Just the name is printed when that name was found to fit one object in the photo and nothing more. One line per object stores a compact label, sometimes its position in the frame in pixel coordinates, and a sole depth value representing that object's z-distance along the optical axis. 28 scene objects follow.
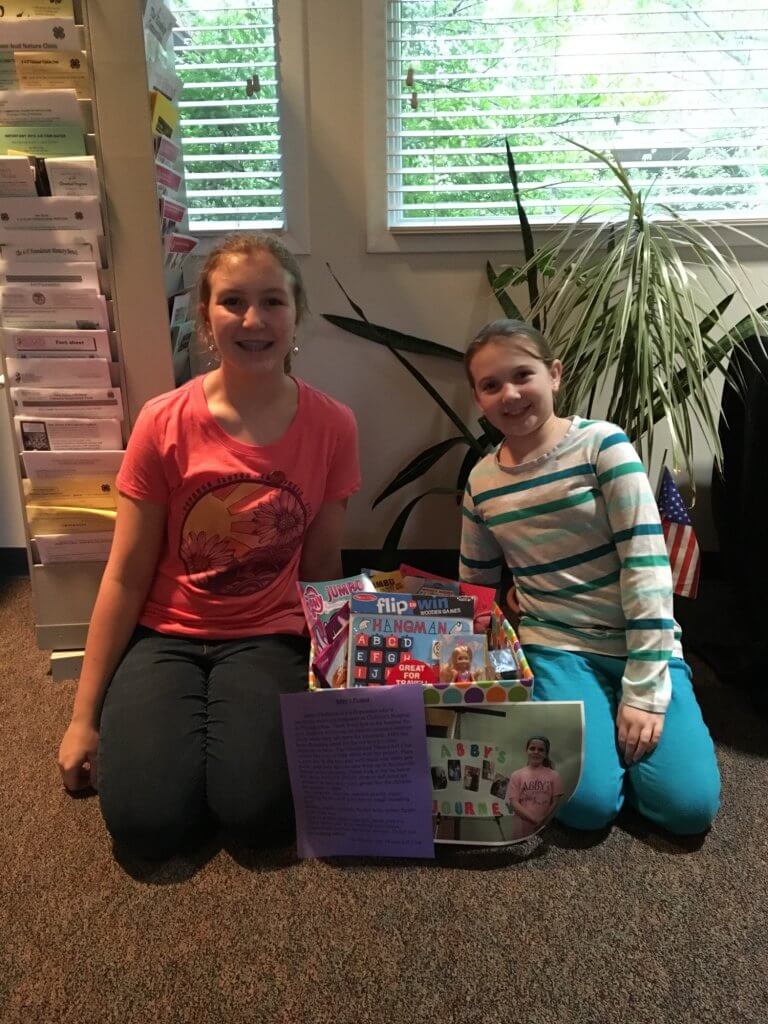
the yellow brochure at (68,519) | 1.42
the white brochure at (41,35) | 1.20
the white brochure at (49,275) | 1.30
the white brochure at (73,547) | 1.44
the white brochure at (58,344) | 1.33
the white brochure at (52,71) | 1.21
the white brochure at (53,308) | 1.31
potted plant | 1.30
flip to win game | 1.04
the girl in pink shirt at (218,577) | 1.07
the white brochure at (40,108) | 1.21
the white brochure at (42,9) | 1.20
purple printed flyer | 1.01
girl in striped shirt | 1.10
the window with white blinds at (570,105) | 1.60
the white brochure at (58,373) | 1.35
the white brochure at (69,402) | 1.37
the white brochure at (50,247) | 1.28
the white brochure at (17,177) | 1.23
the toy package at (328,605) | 1.11
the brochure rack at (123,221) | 1.20
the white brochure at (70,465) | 1.39
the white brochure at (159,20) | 1.25
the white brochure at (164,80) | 1.28
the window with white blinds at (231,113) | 1.62
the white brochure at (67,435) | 1.38
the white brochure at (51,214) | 1.26
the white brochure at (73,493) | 1.41
